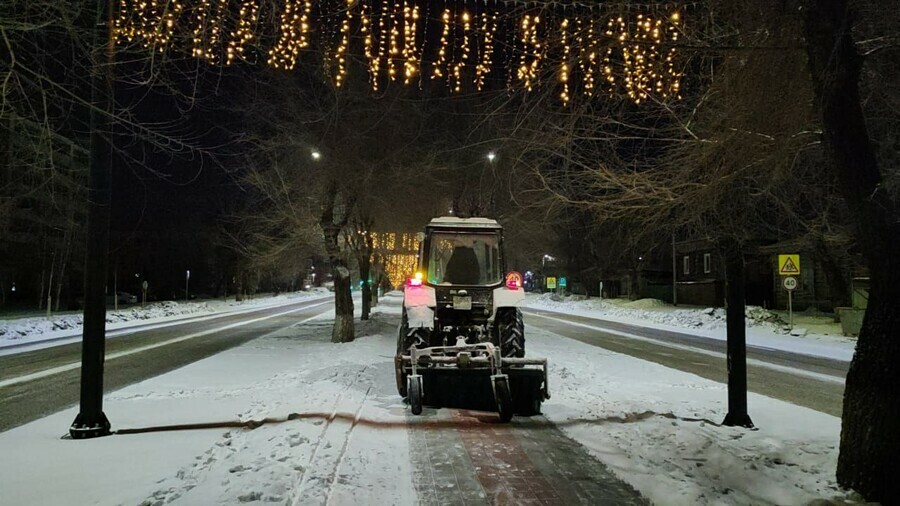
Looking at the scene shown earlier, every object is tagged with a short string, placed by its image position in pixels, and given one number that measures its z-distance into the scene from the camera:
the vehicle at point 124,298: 60.12
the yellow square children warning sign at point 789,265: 24.73
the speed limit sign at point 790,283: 24.86
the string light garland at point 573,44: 5.60
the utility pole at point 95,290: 7.14
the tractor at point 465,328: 8.77
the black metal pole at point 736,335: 7.78
